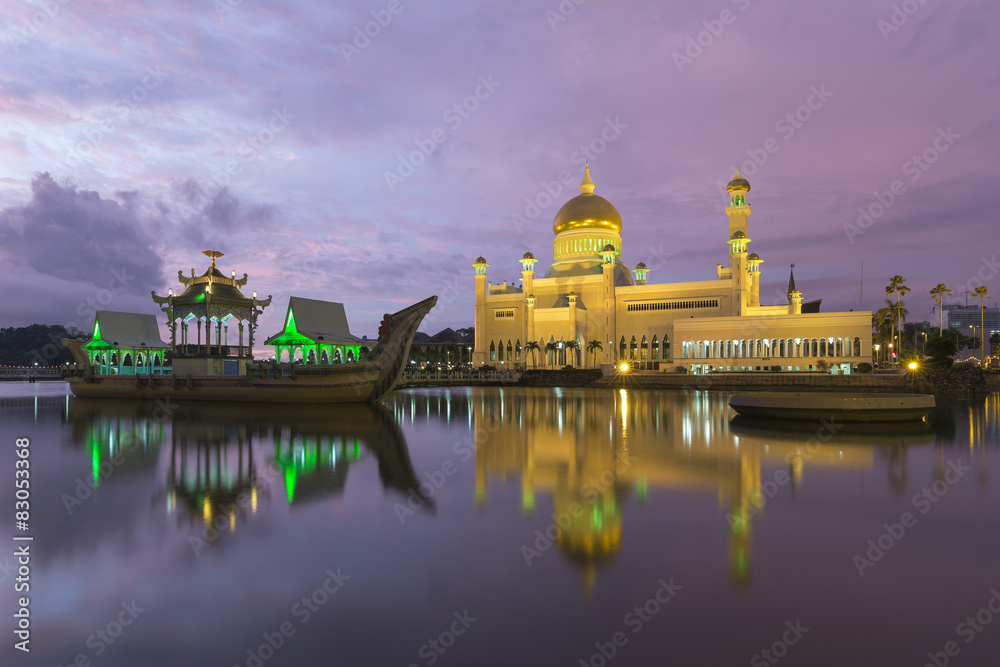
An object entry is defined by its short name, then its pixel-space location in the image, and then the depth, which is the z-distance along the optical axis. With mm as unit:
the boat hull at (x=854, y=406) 20875
